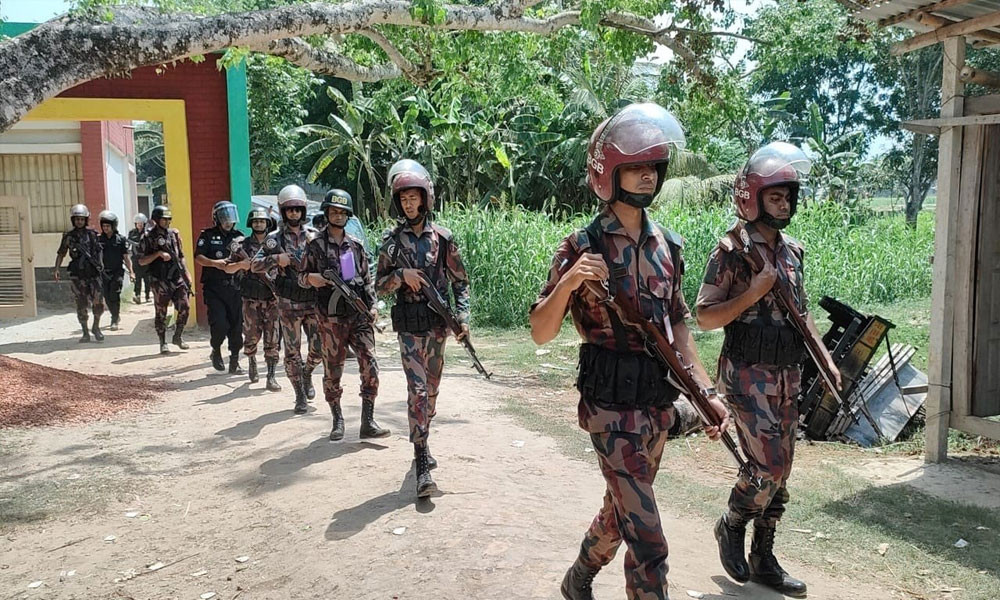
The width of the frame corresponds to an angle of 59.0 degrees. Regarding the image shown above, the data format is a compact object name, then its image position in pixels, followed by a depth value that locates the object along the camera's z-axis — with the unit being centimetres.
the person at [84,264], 1306
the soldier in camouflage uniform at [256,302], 941
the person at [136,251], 1816
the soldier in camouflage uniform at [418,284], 552
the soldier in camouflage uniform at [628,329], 320
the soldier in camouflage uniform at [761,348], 410
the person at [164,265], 1179
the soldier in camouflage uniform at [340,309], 675
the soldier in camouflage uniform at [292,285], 779
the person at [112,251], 1352
